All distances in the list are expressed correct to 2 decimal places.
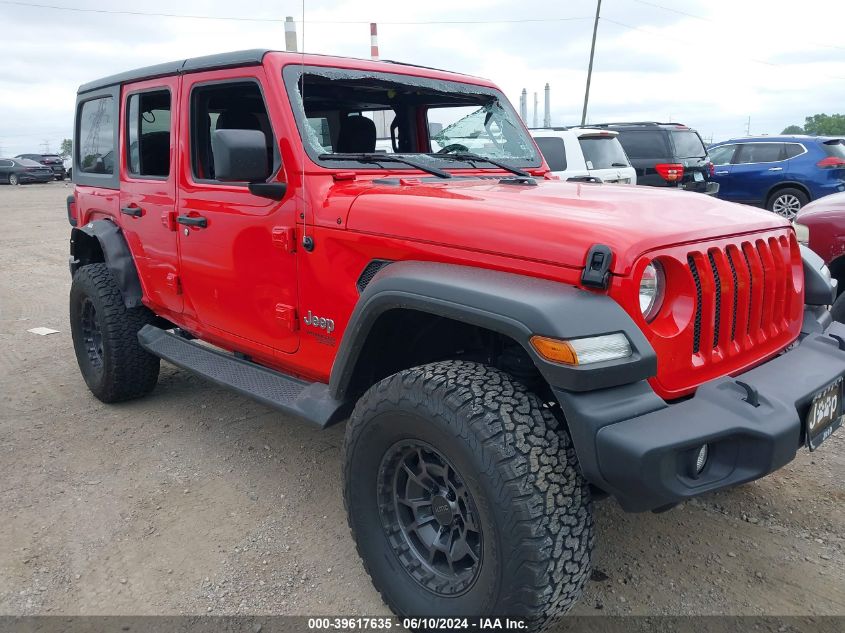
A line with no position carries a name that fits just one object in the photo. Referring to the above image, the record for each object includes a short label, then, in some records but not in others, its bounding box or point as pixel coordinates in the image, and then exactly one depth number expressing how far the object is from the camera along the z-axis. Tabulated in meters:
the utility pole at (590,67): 23.75
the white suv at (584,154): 8.89
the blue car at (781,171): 11.23
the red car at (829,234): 4.69
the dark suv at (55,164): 32.19
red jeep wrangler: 1.97
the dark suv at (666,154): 11.72
